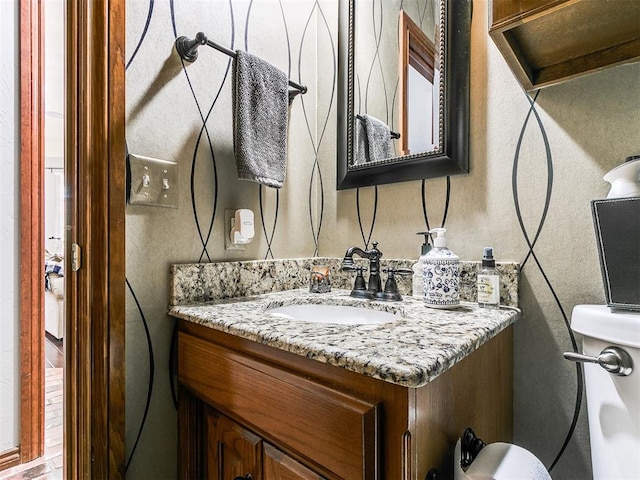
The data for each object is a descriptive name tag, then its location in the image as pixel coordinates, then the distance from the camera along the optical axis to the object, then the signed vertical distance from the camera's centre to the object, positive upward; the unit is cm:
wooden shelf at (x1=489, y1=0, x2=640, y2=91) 59 +39
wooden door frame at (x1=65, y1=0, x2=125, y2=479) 75 +0
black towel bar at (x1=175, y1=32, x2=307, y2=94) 87 +51
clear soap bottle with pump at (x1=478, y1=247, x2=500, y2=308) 81 -10
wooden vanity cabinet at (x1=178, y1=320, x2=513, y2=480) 45 -29
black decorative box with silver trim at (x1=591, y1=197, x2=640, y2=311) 62 -2
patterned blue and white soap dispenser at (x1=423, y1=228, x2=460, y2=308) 79 -10
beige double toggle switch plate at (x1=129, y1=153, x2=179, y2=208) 81 +15
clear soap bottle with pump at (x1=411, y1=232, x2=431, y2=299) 94 -10
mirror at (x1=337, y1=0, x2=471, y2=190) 94 +46
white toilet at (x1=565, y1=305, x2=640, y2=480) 57 -27
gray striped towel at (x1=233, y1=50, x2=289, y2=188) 92 +34
